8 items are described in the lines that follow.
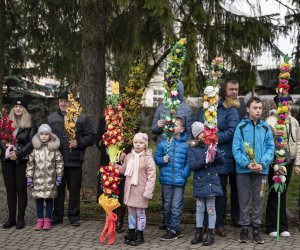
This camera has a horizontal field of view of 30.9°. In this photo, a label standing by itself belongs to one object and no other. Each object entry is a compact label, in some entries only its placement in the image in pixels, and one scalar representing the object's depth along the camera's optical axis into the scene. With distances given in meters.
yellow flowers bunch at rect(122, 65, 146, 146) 7.71
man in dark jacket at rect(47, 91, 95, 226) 7.91
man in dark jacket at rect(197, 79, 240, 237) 7.29
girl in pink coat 6.94
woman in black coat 7.79
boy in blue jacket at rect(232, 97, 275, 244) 6.96
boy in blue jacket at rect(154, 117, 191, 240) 7.12
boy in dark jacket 6.87
